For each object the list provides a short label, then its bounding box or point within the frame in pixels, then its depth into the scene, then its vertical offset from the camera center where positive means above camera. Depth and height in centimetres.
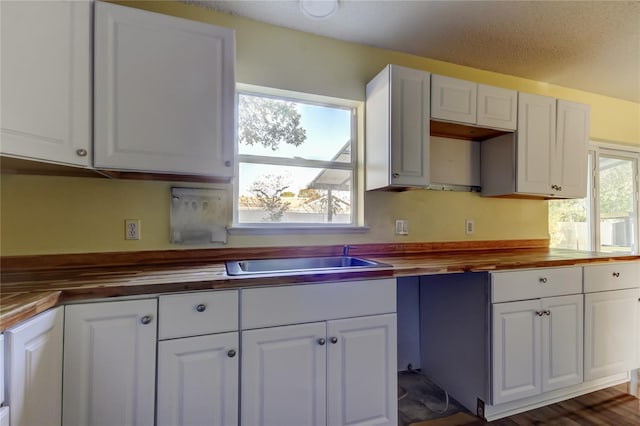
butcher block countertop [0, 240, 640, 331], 107 -27
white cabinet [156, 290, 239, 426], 117 -58
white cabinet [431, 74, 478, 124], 193 +76
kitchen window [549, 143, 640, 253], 280 +6
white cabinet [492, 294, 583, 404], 169 -76
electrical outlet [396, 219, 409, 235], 218 -9
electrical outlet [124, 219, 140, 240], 164 -9
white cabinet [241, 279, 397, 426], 127 -63
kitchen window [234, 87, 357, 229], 194 +35
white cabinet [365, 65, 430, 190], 184 +54
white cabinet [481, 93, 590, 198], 214 +46
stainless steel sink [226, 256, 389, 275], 178 -31
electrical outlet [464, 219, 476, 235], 238 -9
